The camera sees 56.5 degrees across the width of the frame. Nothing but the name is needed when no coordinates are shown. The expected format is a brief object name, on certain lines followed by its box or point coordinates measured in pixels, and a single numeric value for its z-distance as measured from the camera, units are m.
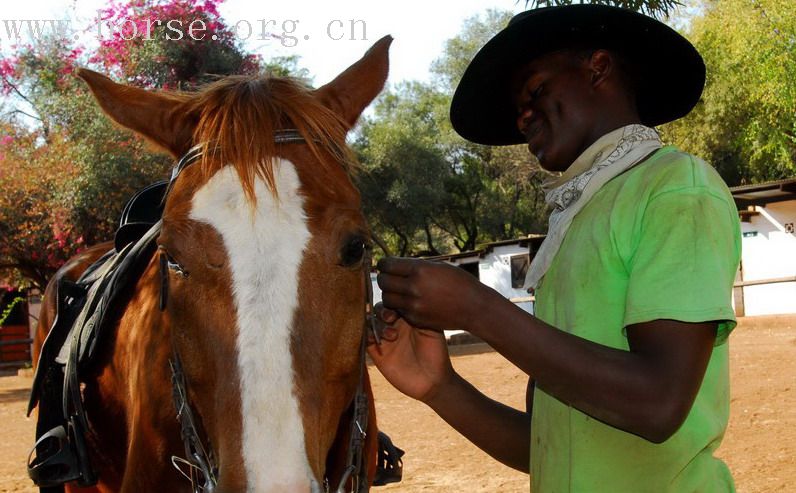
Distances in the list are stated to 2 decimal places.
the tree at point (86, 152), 13.01
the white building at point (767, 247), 20.11
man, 1.50
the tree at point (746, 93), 22.16
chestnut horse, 1.58
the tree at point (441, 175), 27.05
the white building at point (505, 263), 23.44
